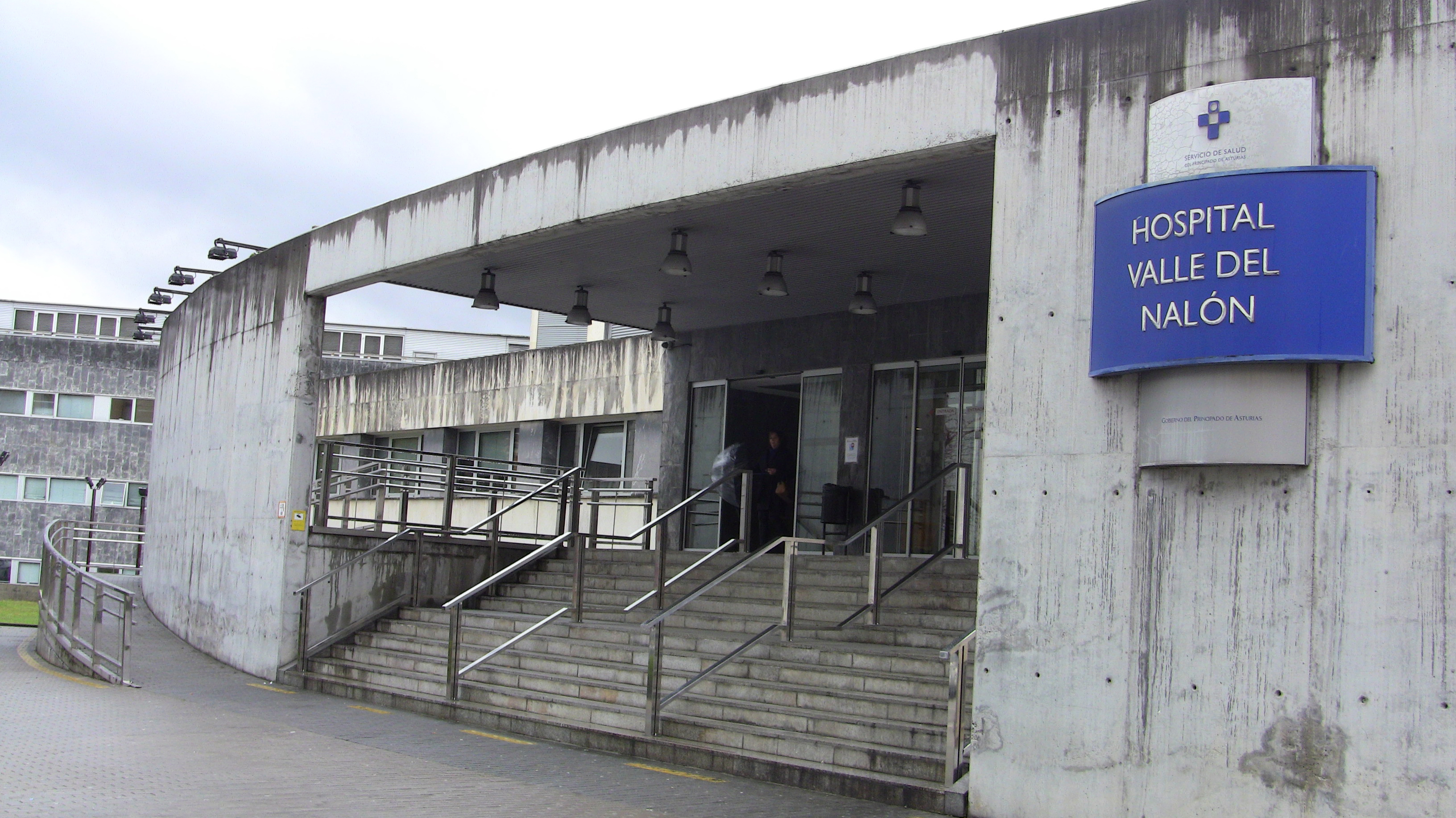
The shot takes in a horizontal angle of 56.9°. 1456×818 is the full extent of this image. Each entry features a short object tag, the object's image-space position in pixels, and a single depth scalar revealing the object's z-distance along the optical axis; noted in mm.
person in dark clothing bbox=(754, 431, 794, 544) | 16078
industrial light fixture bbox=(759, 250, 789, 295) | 12766
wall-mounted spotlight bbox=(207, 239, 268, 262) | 23062
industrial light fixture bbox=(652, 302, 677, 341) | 16109
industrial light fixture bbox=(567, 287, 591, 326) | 15234
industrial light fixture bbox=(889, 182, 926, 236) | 10188
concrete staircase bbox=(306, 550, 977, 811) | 8828
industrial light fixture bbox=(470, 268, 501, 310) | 14430
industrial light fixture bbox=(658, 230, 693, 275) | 12156
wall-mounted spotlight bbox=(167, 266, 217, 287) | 27141
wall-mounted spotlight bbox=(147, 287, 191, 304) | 28848
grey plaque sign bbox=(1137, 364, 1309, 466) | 6930
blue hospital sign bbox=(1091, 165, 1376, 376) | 6832
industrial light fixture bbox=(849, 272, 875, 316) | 13641
